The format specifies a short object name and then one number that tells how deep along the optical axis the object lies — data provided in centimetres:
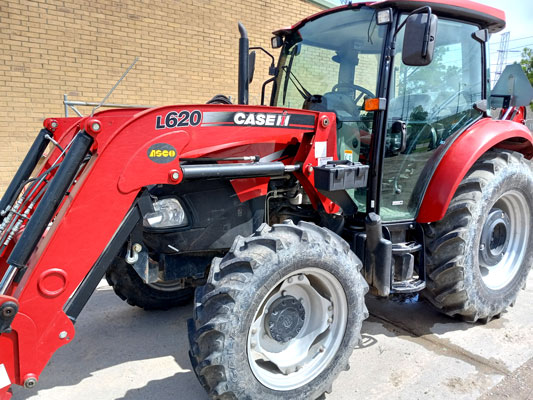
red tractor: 218
